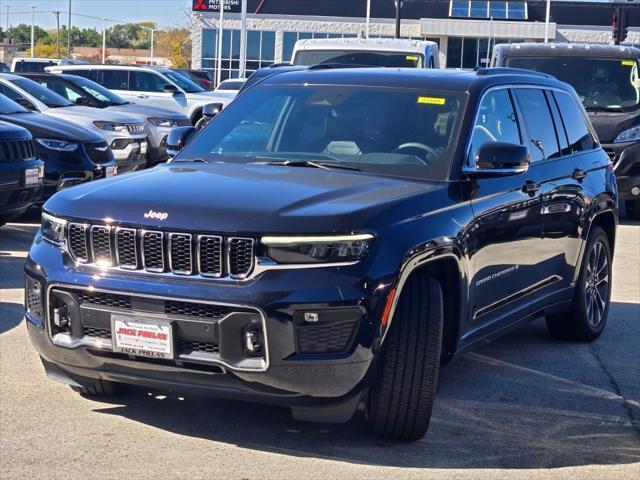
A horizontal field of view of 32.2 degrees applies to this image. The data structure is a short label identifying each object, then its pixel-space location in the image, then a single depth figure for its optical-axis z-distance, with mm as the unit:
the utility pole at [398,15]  38859
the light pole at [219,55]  50916
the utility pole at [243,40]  42812
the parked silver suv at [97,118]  15148
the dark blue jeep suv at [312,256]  4664
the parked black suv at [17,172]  10438
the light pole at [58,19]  90062
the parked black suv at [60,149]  12523
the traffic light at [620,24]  25875
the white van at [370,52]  15039
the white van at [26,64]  31736
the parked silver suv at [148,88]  22156
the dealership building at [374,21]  59688
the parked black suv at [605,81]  14594
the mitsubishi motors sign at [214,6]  59875
